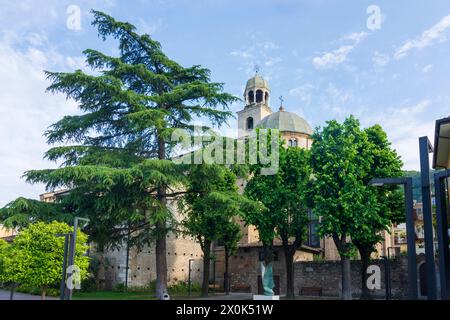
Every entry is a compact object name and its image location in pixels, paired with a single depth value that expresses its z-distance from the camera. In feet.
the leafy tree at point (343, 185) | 76.38
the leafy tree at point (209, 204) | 74.69
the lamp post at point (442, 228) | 26.37
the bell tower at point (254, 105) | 188.45
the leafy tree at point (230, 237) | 101.54
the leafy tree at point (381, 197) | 80.43
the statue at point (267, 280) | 47.78
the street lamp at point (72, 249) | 48.14
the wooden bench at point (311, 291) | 100.09
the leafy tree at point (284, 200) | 88.94
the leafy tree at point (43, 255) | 61.72
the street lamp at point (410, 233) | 27.02
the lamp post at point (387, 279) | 70.92
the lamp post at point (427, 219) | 25.43
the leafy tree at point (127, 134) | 71.15
